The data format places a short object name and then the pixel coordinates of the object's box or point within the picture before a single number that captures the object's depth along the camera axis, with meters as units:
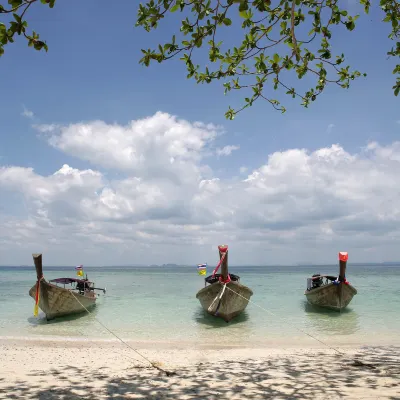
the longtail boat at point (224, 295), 16.02
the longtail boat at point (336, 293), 19.03
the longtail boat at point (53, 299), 16.72
